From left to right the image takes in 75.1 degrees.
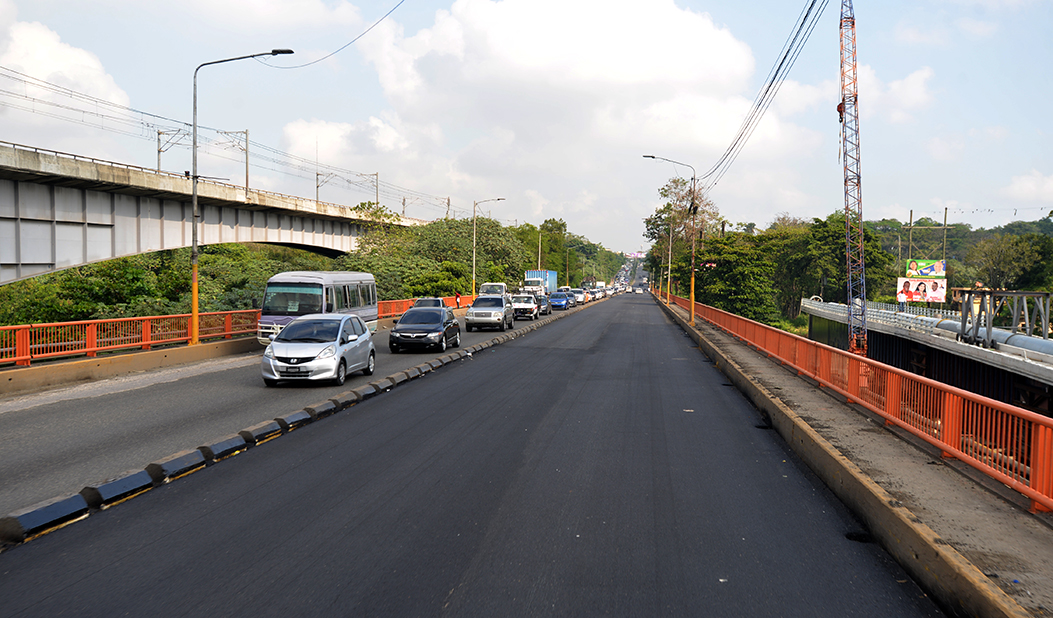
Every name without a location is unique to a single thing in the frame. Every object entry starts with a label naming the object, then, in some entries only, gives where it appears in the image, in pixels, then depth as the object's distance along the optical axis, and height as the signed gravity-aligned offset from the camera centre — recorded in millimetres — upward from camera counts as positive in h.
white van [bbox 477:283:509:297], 47531 -60
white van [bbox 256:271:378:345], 20875 -345
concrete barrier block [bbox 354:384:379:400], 13320 -2073
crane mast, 42262 +7765
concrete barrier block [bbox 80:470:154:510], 6523 -2023
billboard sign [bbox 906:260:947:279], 50469 +1584
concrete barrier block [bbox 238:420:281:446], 9148 -2027
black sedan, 22109 -1417
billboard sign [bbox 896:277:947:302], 47375 +142
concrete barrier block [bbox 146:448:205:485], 7375 -2013
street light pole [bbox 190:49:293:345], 19656 +7
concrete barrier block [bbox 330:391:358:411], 12242 -2071
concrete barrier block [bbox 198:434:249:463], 8258 -2020
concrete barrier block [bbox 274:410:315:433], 10141 -2043
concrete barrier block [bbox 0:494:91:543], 5605 -2013
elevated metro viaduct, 23281 +3103
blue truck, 72581 +922
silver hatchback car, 14078 -1366
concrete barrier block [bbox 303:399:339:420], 11141 -2052
